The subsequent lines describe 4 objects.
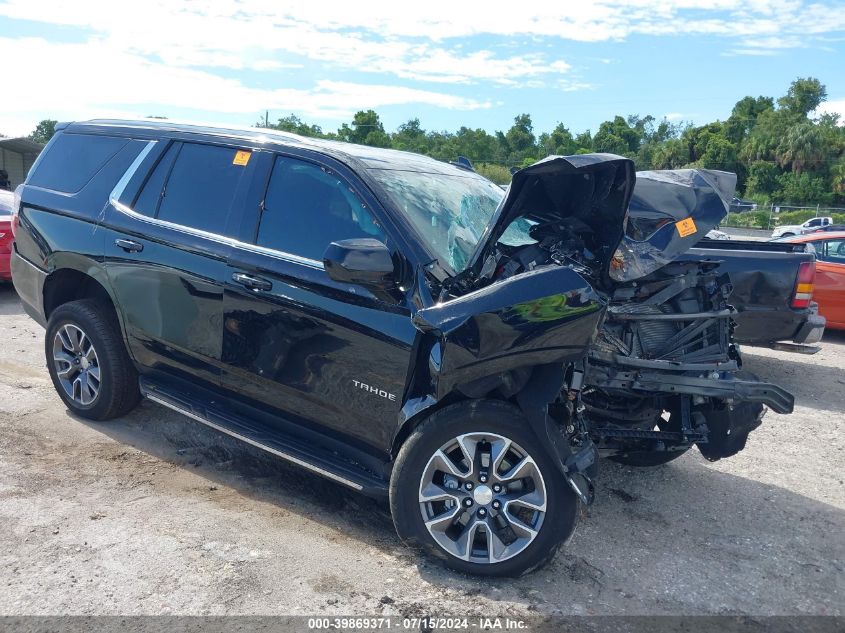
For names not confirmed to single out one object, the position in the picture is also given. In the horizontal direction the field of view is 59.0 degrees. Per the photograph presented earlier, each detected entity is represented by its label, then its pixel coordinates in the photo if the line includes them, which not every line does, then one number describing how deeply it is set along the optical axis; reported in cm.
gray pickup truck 726
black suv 345
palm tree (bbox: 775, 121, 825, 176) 5316
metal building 2847
